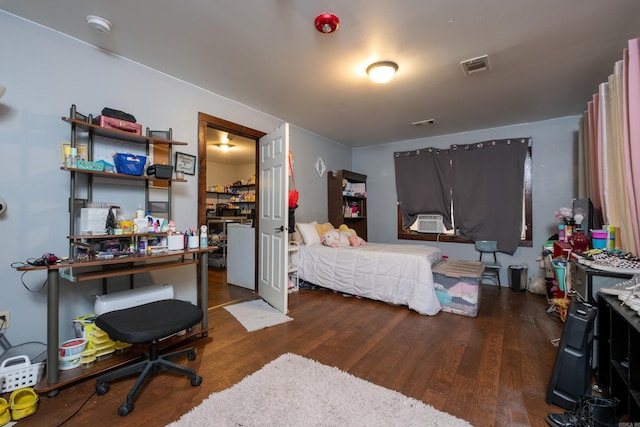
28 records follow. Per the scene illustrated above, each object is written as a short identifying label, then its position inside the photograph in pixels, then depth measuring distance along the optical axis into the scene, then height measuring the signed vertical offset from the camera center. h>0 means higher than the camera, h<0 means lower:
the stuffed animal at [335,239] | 3.83 -0.37
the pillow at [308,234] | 3.94 -0.30
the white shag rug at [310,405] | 1.40 -1.08
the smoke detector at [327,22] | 1.79 +1.30
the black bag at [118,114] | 2.12 +0.80
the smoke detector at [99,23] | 1.86 +1.33
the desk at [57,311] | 1.58 -0.58
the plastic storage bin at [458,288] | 2.87 -0.81
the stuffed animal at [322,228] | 4.16 -0.22
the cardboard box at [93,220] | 1.96 -0.05
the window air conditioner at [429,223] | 4.70 -0.16
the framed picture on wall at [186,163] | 2.74 +0.52
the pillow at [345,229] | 4.22 -0.24
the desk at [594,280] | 1.74 -0.44
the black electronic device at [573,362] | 1.47 -0.82
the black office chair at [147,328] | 1.50 -0.66
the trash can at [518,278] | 3.86 -0.91
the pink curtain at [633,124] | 1.78 +0.61
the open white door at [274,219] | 2.91 -0.06
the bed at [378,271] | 3.00 -0.72
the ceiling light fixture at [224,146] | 5.21 +1.32
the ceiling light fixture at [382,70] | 2.39 +1.29
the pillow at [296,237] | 4.02 -0.35
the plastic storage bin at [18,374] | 1.56 -0.95
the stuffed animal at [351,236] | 3.89 -0.33
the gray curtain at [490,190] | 4.05 +0.39
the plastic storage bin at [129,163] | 2.14 +0.41
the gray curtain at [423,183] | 4.62 +0.56
